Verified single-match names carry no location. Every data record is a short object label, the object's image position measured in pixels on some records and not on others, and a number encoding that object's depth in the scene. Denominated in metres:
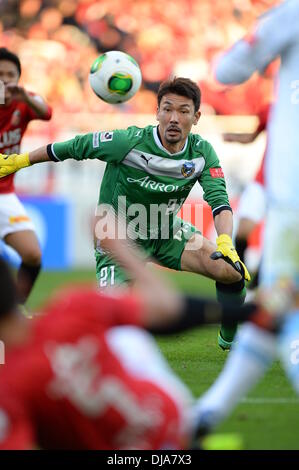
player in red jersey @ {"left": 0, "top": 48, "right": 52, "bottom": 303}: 16.02
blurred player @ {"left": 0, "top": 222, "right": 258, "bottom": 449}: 5.48
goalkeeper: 12.81
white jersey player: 8.94
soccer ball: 13.82
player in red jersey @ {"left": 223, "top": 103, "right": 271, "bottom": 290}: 18.56
